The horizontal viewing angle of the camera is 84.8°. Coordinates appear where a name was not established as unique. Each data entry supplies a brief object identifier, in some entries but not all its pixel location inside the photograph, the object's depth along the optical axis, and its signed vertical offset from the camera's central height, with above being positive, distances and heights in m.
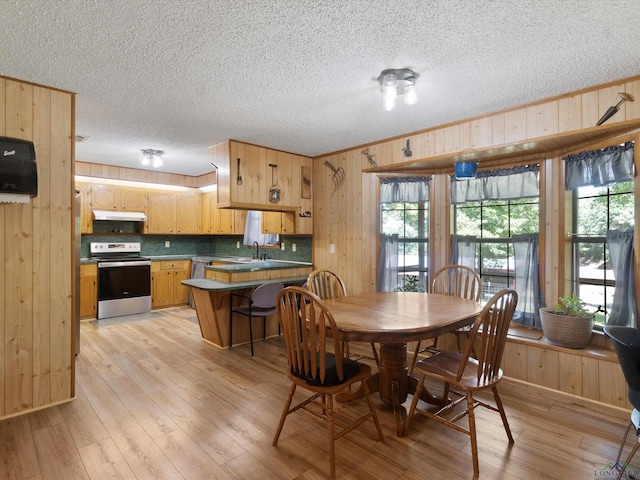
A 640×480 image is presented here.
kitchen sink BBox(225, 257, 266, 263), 5.92 -0.34
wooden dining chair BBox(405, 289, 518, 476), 1.95 -0.79
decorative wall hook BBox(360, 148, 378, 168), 4.14 +0.98
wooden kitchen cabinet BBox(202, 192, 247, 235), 6.13 +0.38
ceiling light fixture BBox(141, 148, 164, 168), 4.57 +1.09
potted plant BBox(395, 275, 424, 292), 3.78 -0.49
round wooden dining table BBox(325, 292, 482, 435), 2.04 -0.51
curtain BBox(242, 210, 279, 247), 5.62 +0.12
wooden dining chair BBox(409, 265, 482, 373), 3.13 -0.43
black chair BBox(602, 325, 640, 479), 1.60 -0.58
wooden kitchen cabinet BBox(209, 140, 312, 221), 4.00 +0.77
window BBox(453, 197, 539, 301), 3.43 +0.11
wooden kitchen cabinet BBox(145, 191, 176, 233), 6.07 +0.48
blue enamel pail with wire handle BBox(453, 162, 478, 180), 3.43 +0.70
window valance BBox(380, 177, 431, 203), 4.04 +0.60
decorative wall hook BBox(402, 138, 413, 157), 3.77 +0.97
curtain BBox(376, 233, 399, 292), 4.20 -0.30
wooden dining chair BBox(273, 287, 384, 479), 1.90 -0.72
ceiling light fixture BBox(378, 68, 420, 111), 2.35 +1.10
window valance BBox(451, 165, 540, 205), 3.36 +0.56
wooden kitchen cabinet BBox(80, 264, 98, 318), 5.21 -0.77
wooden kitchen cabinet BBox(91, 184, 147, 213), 5.56 +0.68
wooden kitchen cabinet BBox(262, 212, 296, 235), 4.77 +0.23
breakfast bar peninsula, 3.94 -0.57
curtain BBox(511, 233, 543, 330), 3.31 -0.38
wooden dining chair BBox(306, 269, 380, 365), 3.09 -0.44
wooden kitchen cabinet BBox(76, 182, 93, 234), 5.42 +0.50
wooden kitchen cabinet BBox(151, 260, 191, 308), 5.98 -0.75
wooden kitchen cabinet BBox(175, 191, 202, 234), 6.39 +0.51
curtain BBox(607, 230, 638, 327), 2.62 -0.30
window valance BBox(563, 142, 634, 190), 2.64 +0.60
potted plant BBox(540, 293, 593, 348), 2.80 -0.68
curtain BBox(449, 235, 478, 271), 3.74 -0.11
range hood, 5.50 +0.39
